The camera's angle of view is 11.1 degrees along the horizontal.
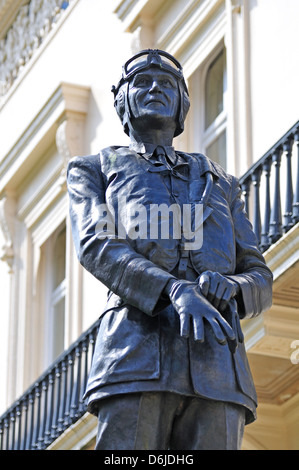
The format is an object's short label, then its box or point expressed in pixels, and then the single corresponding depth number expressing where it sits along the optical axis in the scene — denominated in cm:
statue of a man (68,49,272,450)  489
